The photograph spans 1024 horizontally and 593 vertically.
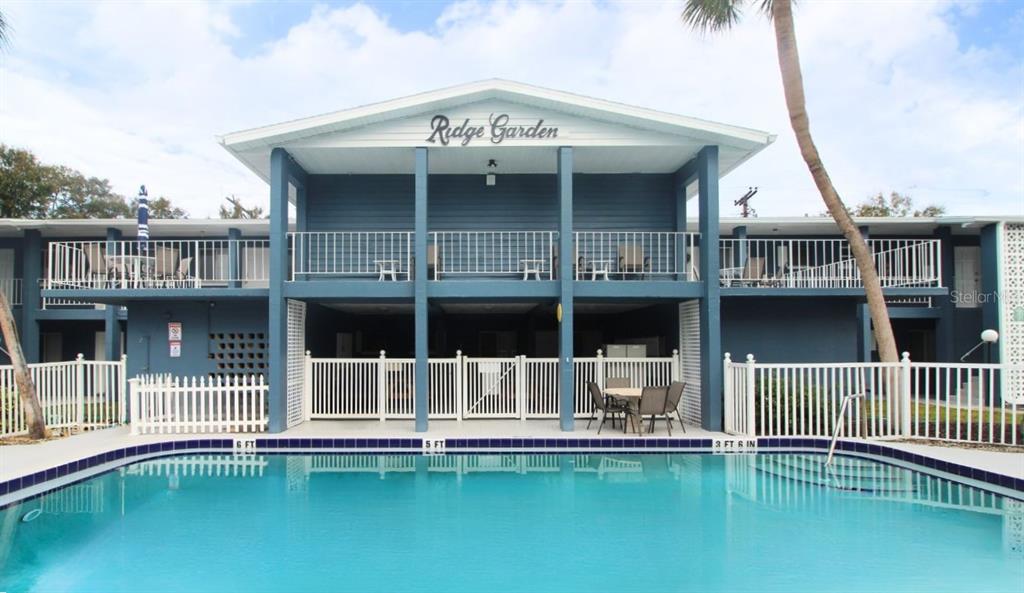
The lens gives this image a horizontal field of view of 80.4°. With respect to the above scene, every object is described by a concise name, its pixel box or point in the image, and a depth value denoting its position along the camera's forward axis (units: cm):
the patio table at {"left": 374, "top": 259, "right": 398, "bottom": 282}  1110
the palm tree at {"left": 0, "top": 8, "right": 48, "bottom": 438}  969
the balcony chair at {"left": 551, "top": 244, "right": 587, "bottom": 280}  1137
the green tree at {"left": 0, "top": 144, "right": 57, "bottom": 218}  2578
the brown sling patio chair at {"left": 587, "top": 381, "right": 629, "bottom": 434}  1013
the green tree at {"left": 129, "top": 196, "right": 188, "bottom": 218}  3438
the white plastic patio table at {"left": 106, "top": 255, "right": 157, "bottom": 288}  1141
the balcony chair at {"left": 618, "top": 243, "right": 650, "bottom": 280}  1194
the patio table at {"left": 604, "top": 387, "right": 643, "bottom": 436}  986
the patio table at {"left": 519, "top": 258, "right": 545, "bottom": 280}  1138
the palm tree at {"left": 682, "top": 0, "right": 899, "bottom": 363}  1003
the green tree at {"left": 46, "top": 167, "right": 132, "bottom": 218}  3272
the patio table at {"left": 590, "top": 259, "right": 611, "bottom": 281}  1098
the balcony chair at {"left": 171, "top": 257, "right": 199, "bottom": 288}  1223
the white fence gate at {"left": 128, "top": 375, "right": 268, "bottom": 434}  997
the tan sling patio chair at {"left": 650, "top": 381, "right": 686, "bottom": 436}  984
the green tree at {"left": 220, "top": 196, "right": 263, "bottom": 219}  3672
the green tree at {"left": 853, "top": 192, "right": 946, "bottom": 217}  3162
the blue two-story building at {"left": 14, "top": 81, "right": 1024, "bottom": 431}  1048
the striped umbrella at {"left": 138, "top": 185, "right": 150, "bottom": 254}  1178
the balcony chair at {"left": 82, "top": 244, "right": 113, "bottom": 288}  1211
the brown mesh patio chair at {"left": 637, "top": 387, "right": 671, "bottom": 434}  951
